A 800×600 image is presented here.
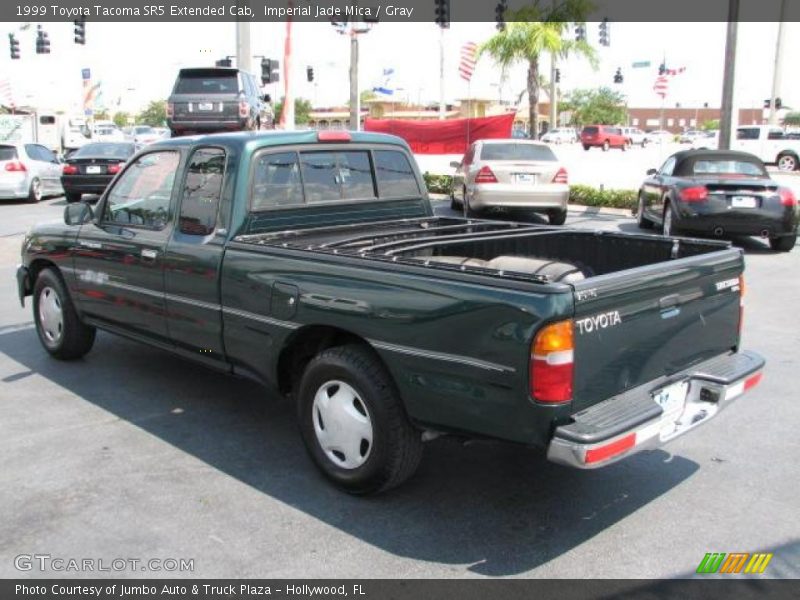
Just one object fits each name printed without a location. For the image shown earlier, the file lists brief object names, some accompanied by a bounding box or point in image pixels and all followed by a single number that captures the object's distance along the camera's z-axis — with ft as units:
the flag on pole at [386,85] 188.00
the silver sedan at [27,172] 63.77
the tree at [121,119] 380.29
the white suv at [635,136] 211.41
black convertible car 38.34
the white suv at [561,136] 180.86
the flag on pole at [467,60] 100.63
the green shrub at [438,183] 72.59
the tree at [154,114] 357.41
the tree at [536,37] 84.43
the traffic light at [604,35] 112.37
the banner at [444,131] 89.25
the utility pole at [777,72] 135.54
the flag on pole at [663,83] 67.72
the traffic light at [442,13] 80.64
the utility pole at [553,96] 115.20
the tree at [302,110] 270.67
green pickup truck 11.16
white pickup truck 114.62
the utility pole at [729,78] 49.44
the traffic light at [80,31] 99.30
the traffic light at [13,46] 118.83
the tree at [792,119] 338.13
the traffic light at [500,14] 81.00
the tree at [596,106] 336.70
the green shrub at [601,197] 59.06
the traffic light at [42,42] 117.19
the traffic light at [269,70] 82.38
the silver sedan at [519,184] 48.34
